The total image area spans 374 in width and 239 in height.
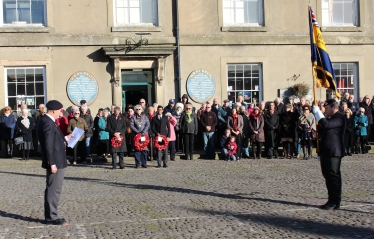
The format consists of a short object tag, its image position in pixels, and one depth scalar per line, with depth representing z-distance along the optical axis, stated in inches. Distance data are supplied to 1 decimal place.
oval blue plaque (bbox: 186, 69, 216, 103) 837.8
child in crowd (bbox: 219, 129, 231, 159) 723.4
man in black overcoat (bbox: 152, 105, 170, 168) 675.4
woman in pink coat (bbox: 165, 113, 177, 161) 697.0
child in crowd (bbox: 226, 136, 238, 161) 719.1
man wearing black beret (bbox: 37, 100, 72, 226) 357.7
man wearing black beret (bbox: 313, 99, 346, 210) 393.7
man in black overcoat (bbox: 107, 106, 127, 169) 650.2
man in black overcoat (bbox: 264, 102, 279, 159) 739.4
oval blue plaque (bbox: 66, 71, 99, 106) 803.4
